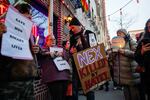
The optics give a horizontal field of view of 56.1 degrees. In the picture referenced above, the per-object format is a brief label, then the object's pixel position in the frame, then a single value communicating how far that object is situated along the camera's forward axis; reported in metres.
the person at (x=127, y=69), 2.55
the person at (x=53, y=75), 2.41
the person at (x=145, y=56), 2.18
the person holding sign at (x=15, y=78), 1.50
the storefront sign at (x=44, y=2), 3.27
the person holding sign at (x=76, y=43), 2.45
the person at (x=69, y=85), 2.61
